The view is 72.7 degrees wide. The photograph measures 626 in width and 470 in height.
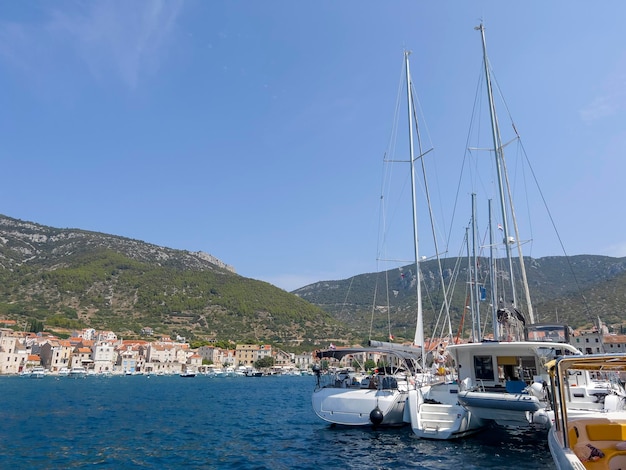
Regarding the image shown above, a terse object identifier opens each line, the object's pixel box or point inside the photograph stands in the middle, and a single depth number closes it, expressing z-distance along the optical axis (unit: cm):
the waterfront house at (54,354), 11738
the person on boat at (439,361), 3110
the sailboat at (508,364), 1579
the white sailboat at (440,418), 1788
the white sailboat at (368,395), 1998
